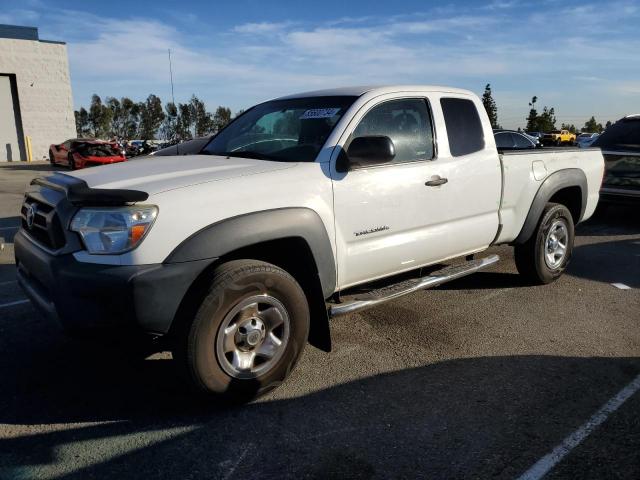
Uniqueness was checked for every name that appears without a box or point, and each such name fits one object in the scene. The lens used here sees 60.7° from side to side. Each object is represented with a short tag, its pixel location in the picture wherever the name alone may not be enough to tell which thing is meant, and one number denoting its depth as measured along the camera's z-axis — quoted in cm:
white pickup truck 282
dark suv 842
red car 2109
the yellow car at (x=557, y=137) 4587
